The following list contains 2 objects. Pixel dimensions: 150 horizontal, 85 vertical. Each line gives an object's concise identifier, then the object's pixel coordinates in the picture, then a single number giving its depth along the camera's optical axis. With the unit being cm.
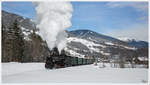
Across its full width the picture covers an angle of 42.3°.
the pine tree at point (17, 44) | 4775
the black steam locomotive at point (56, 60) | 2388
